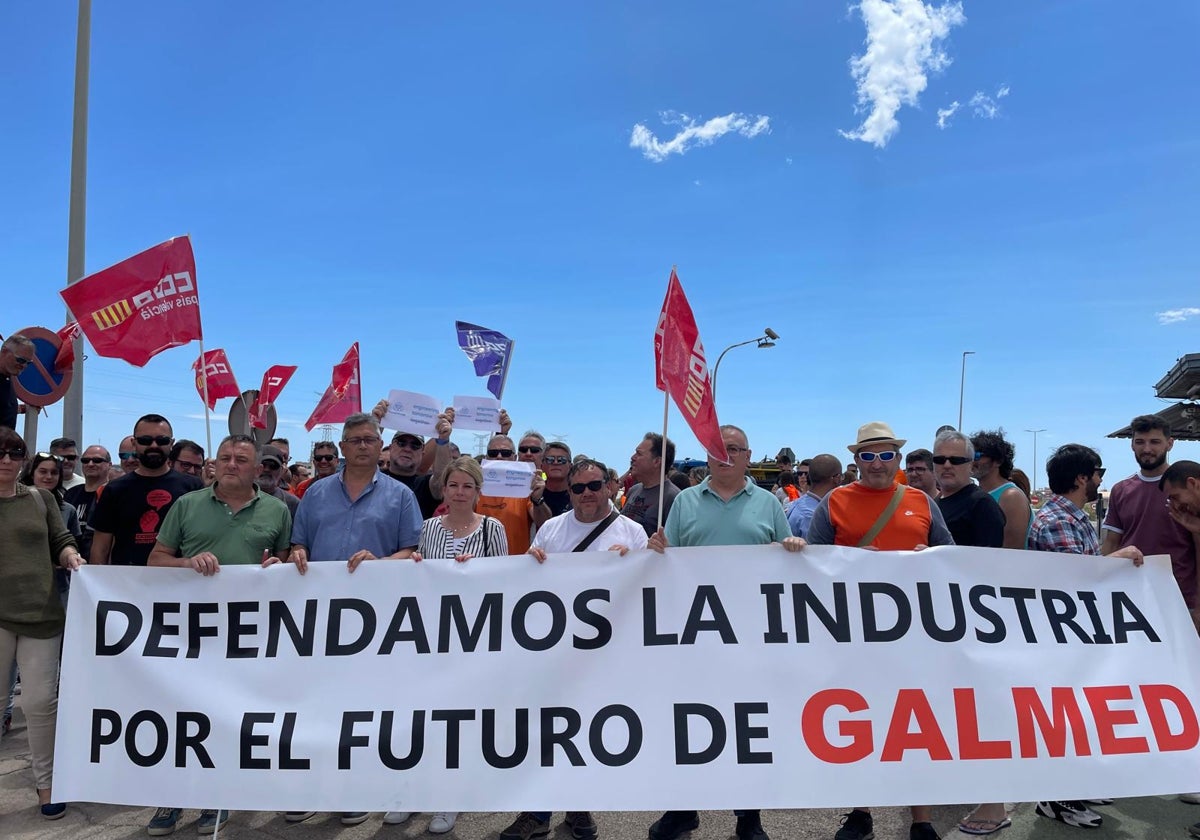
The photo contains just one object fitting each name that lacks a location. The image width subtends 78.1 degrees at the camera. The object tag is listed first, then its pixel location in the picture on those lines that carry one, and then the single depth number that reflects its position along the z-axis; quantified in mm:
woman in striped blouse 4148
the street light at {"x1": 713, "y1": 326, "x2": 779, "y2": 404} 22139
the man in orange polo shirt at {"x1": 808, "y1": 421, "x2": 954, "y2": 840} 3916
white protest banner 3459
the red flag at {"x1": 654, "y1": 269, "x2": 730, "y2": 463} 3965
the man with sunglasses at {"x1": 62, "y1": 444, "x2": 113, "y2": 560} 6496
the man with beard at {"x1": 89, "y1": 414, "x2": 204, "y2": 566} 4570
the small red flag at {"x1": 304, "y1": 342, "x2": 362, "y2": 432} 8152
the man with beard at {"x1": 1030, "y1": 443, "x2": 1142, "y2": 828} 4469
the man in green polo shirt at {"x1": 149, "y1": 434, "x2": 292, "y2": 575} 4094
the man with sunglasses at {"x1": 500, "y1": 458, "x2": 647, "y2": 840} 3943
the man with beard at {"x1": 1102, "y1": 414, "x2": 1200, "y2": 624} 4504
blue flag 7402
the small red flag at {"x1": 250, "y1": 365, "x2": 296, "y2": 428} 10516
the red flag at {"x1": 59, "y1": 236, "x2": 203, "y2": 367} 4906
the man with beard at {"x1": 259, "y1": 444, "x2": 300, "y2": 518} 6193
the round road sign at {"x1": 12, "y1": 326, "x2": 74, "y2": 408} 5863
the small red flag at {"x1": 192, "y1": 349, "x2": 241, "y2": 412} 9969
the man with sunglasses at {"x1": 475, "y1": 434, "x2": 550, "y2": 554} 5047
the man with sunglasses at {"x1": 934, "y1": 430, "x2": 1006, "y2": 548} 4375
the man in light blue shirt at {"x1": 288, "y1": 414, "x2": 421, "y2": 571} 4211
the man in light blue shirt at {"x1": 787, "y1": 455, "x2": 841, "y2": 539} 6547
